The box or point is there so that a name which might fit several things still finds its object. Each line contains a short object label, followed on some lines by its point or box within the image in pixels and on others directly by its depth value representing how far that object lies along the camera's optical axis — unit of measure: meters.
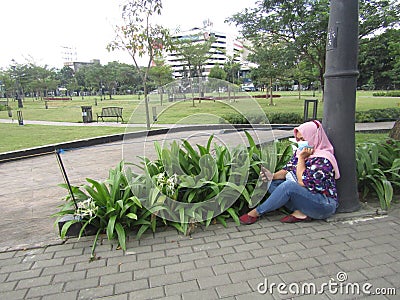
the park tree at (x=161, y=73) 21.72
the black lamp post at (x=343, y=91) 3.21
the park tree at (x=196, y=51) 22.03
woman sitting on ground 3.07
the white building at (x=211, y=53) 22.06
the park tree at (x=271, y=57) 14.48
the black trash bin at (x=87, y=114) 15.76
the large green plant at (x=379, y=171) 3.65
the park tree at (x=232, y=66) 37.71
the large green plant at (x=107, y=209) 3.00
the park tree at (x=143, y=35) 11.05
